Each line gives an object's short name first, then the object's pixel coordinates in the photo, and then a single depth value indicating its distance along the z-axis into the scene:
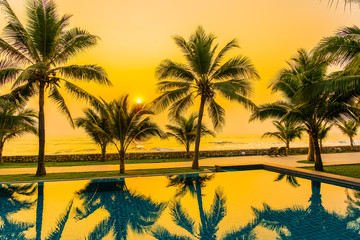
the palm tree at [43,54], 8.90
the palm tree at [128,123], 10.02
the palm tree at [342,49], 7.09
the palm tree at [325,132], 17.26
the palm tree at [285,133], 18.14
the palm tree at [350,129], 20.39
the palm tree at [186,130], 16.92
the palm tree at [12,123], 8.85
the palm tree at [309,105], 9.52
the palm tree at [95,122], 13.97
